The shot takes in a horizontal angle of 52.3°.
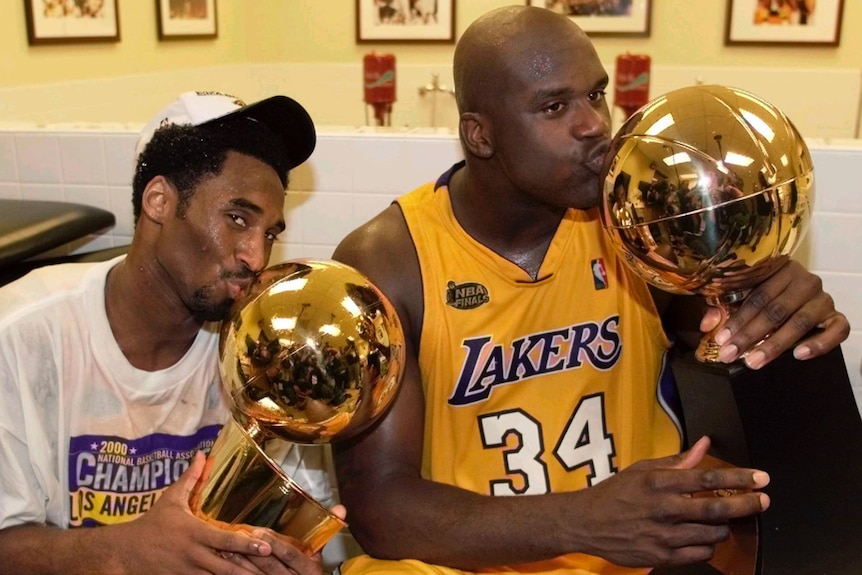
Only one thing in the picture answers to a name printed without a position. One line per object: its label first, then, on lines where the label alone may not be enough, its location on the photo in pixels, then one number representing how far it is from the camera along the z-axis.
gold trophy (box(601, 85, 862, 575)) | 0.88
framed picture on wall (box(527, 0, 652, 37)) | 3.34
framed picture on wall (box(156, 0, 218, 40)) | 3.13
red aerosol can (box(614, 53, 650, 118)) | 2.27
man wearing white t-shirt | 1.11
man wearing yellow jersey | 1.07
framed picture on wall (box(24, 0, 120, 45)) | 2.49
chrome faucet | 3.45
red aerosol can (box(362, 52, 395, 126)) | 2.45
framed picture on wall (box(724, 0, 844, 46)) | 3.22
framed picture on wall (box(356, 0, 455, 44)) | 3.53
